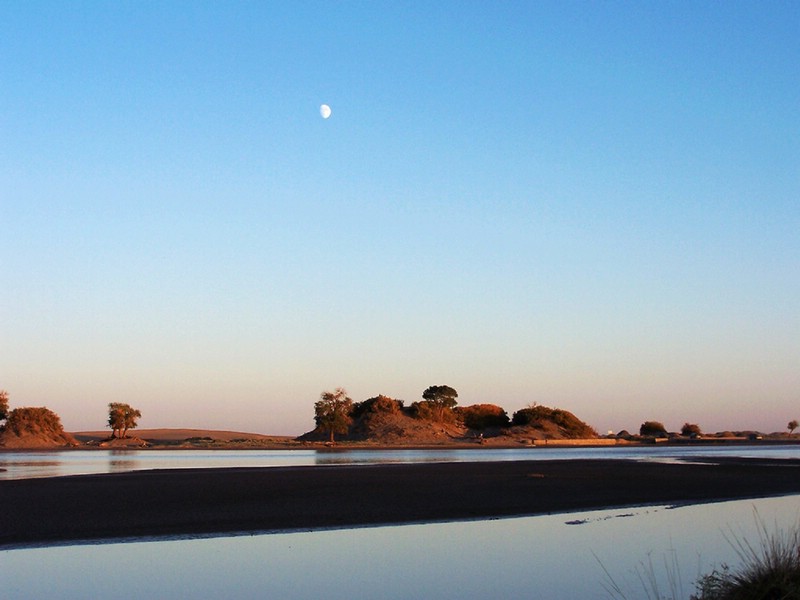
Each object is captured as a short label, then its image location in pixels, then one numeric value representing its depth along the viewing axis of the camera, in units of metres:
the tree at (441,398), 134.11
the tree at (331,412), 119.55
